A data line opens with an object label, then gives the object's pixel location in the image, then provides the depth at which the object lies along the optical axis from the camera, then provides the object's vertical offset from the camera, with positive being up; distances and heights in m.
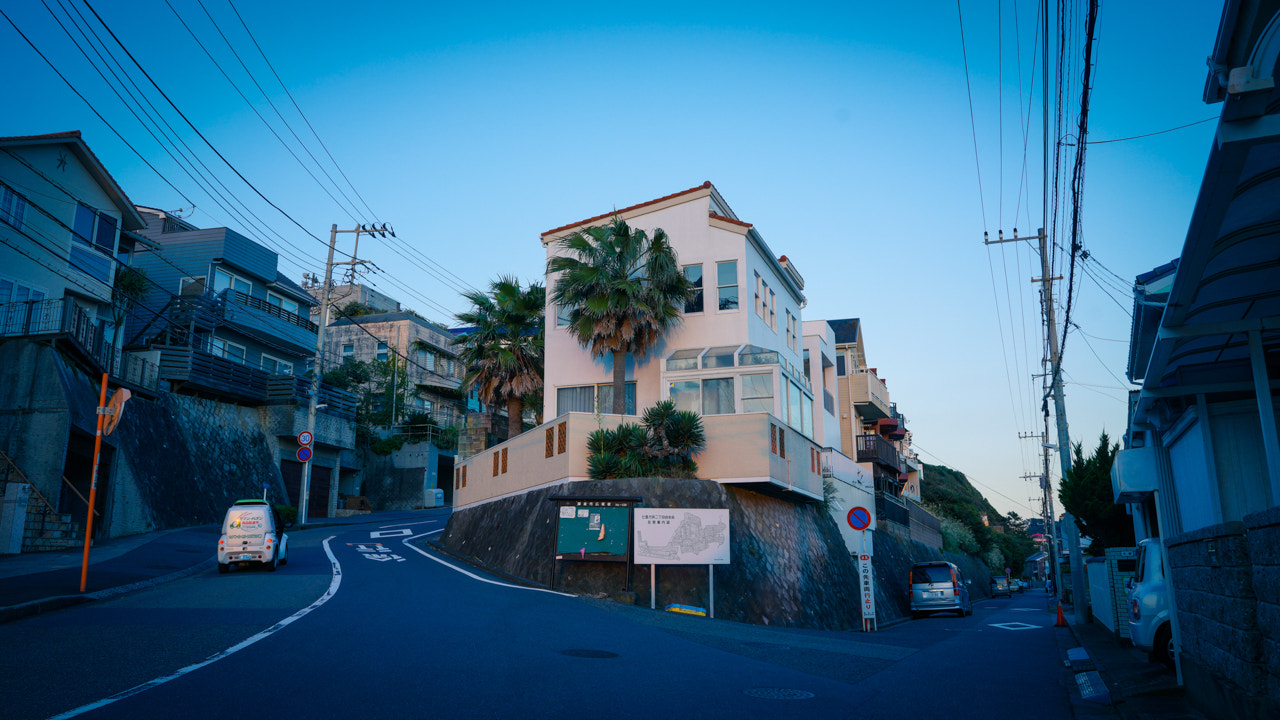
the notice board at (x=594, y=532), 18.73 +0.13
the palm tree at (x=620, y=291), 25.47 +7.57
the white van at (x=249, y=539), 19.44 -0.01
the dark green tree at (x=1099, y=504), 25.81 +1.01
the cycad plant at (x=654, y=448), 22.03 +2.37
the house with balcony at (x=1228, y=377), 4.93 +1.90
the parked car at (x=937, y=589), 28.02 -1.74
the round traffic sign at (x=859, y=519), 18.12 +0.39
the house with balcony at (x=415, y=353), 60.06 +13.63
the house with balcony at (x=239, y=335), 38.38 +10.13
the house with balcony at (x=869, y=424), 42.94 +6.78
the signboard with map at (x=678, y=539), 18.08 -0.03
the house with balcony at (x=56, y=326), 24.11 +7.22
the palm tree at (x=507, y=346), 32.06 +7.42
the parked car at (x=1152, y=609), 11.13 -1.00
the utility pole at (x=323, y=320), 35.72 +9.60
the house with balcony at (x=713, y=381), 22.84 +5.03
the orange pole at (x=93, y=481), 14.50 +1.06
